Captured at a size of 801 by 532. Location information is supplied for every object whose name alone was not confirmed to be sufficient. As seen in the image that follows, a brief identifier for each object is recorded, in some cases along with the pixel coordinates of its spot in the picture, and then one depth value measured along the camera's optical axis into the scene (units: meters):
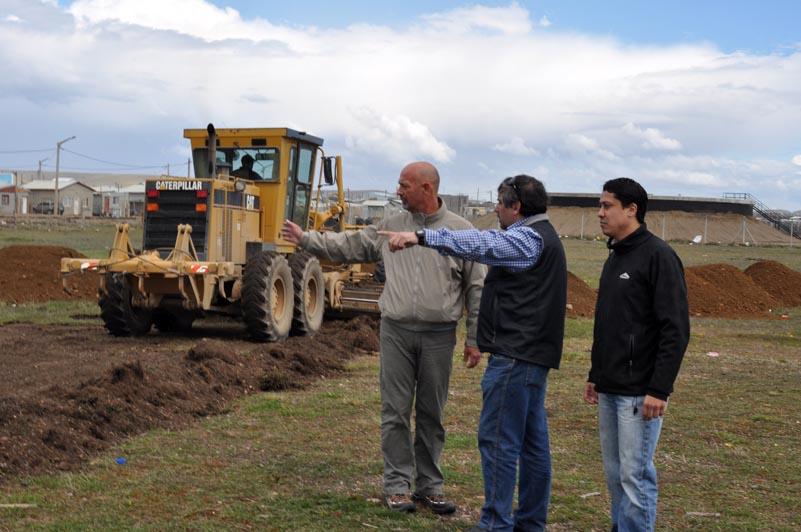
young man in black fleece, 4.82
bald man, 6.13
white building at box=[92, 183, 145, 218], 99.56
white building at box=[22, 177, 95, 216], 102.47
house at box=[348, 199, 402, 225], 56.27
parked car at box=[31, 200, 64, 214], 98.97
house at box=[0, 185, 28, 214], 97.89
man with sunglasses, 5.46
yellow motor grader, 13.71
